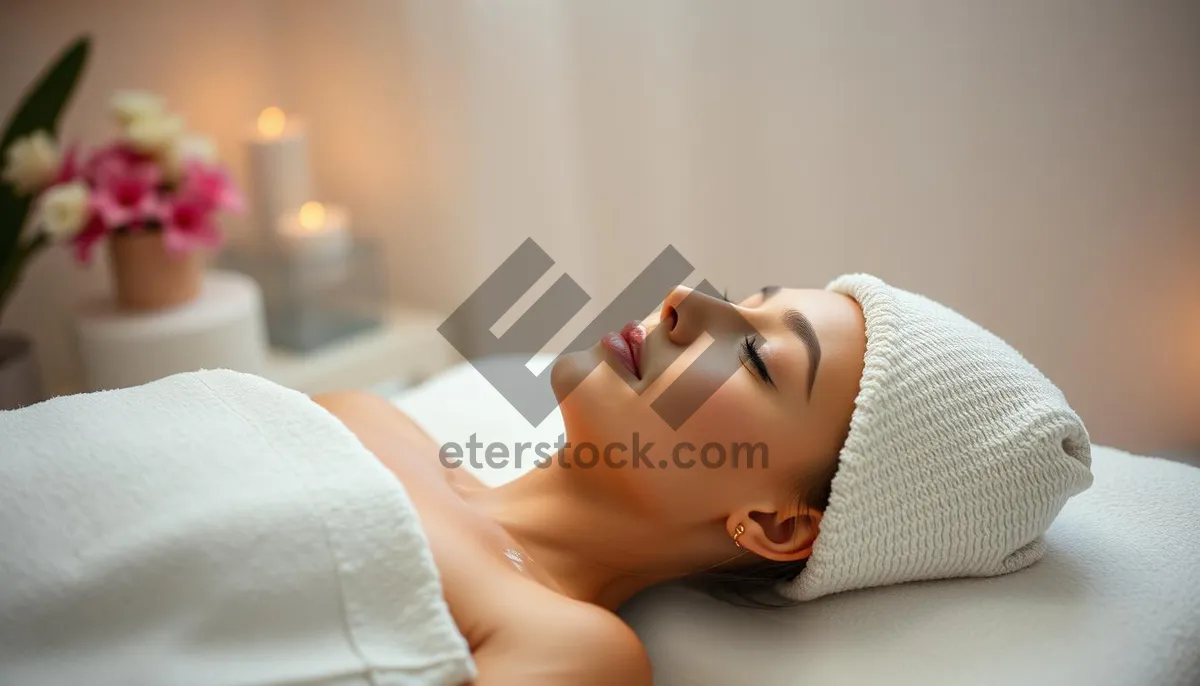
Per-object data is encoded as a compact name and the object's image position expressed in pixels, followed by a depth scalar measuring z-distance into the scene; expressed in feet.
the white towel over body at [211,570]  2.88
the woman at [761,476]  3.30
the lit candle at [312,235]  7.11
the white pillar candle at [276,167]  7.12
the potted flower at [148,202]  5.95
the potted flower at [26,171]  5.76
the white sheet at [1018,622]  3.15
